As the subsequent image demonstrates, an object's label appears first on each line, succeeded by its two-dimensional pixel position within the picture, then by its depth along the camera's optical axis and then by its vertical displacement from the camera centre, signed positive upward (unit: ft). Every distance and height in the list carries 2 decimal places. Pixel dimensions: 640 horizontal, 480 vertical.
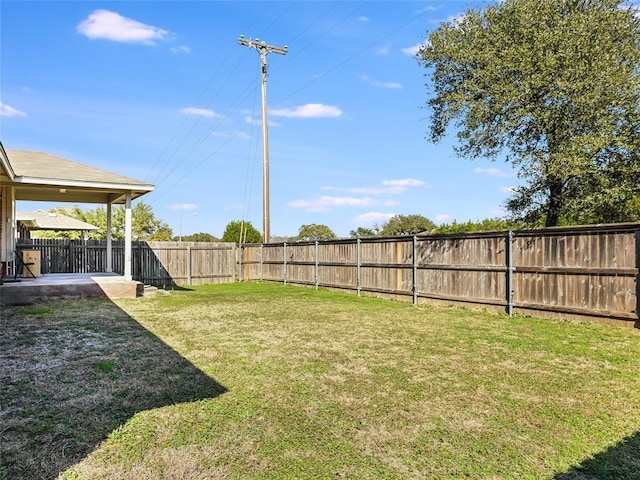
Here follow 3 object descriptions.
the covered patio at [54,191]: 31.05 +4.92
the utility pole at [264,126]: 55.83 +16.89
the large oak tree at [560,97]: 29.86 +11.35
